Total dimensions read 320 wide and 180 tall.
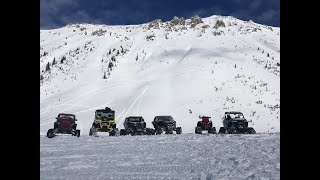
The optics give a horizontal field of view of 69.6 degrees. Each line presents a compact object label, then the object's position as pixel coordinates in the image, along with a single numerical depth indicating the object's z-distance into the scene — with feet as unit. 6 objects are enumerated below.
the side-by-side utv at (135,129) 44.36
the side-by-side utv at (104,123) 43.87
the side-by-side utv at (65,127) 42.86
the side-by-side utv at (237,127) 44.13
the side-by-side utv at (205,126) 45.13
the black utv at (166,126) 45.47
